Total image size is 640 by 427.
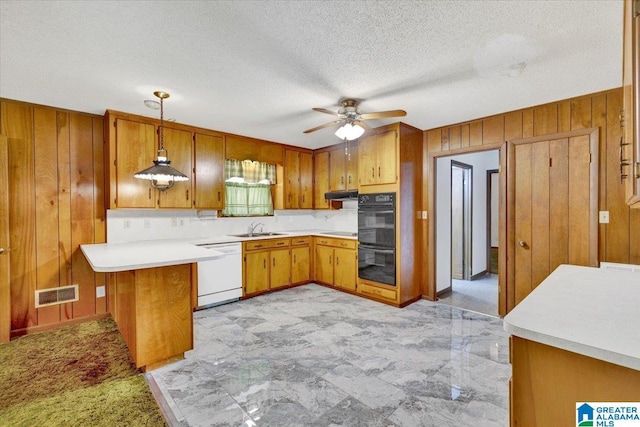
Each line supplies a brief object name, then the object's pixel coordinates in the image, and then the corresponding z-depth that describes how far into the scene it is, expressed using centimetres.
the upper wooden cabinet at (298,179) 507
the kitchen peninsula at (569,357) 89
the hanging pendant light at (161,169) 263
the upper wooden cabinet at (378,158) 385
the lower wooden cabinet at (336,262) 443
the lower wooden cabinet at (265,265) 426
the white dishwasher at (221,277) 383
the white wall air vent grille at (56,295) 320
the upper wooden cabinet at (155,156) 337
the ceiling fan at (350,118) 291
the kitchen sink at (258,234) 472
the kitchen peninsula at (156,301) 234
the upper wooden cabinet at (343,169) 474
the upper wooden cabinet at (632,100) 97
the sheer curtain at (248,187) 452
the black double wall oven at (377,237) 389
